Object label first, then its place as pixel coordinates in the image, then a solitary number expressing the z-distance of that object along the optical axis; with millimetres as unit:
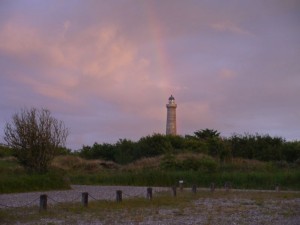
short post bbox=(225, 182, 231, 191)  22913
